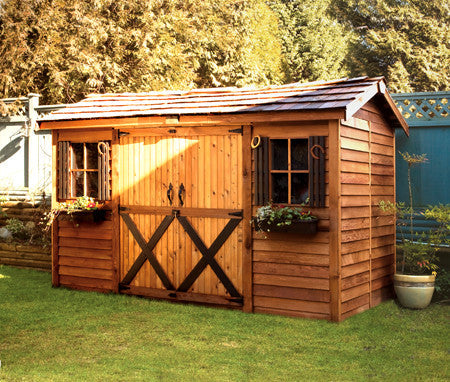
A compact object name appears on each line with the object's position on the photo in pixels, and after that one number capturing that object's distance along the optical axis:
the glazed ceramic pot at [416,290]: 7.90
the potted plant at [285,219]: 7.12
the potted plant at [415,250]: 7.93
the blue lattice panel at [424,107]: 9.06
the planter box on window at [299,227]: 7.11
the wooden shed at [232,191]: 7.32
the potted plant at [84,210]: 8.84
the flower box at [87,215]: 8.82
